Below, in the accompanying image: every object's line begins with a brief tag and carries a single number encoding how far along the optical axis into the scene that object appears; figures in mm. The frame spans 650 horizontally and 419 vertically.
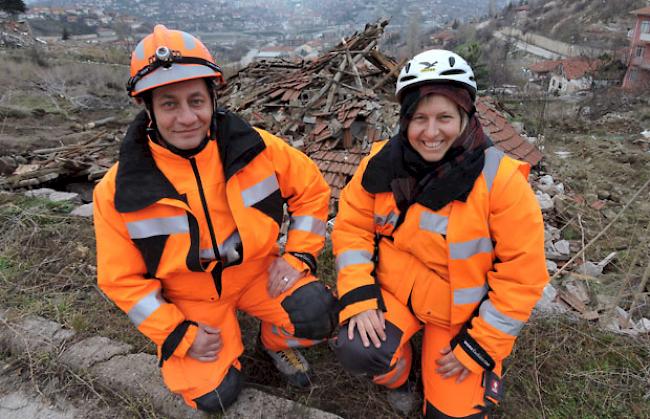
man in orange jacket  1889
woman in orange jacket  1810
